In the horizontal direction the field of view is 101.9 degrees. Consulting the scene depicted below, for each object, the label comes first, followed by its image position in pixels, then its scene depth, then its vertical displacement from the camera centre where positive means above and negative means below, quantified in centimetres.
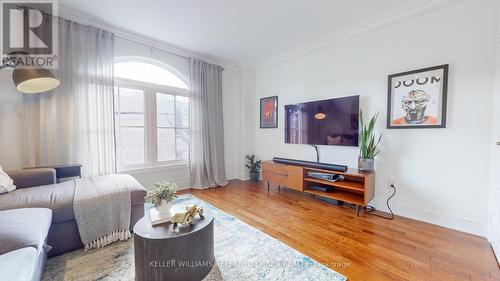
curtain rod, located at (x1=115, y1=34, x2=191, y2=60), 301 +141
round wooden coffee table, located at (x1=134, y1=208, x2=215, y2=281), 124 -74
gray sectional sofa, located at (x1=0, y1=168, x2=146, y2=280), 110 -58
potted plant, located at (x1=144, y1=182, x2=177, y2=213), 150 -47
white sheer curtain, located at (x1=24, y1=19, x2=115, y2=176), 236 +31
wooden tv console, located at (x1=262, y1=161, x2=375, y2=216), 249 -67
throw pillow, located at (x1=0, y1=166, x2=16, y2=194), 179 -44
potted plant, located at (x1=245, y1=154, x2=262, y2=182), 432 -72
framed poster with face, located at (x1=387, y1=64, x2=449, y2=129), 224 +42
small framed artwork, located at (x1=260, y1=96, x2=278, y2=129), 408 +46
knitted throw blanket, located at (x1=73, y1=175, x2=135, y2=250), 174 -70
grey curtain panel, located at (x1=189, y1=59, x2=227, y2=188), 375 +17
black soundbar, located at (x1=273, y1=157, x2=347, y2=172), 270 -44
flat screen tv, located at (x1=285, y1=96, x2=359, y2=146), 281 +20
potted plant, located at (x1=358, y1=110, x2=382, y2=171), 260 -17
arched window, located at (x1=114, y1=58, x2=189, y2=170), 313 +35
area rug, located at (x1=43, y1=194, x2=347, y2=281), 147 -102
